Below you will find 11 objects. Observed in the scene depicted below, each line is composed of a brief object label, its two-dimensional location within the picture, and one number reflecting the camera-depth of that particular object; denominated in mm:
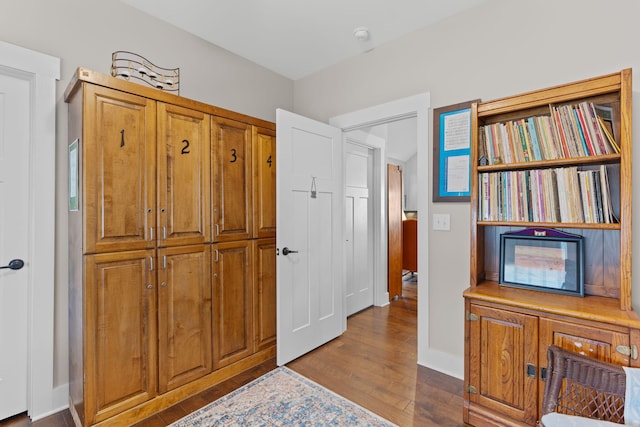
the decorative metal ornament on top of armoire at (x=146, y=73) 2051
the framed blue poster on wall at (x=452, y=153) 2213
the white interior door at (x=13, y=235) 1785
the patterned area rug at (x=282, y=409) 1793
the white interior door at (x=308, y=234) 2430
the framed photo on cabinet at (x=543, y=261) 1699
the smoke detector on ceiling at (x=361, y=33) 2430
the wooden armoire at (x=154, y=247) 1661
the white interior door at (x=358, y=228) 3582
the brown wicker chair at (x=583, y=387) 1272
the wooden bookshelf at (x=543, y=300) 1426
